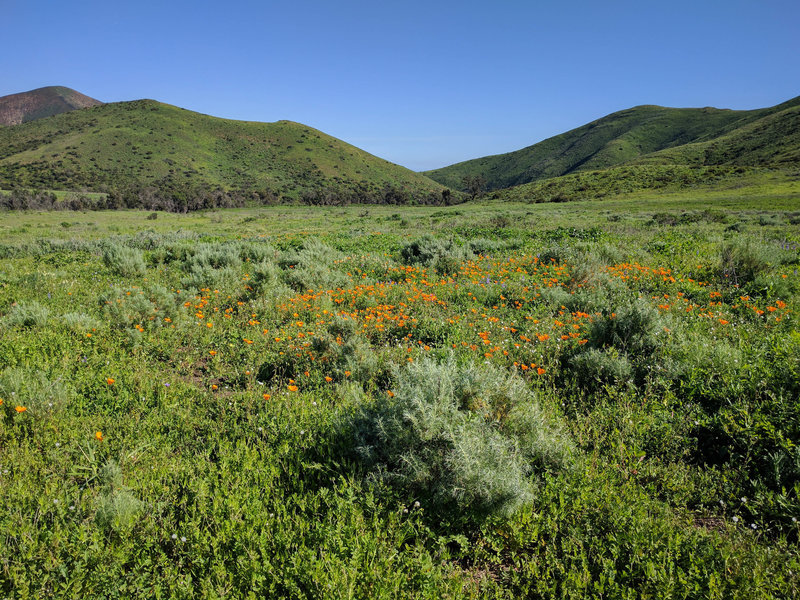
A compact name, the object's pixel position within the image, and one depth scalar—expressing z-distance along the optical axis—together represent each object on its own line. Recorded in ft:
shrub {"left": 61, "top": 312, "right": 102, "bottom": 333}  17.65
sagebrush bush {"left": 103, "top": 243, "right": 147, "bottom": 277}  31.14
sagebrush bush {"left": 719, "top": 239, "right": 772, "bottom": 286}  23.76
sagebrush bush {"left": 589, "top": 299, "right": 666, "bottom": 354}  15.05
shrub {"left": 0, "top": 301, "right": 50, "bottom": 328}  18.02
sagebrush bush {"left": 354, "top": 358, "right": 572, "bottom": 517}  8.17
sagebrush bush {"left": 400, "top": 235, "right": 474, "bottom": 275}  32.65
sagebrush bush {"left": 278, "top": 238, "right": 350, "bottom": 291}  27.68
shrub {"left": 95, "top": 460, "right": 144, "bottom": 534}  7.63
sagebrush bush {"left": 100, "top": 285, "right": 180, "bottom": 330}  19.22
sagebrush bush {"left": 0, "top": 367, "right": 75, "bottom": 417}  11.46
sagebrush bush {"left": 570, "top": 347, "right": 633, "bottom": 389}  13.56
